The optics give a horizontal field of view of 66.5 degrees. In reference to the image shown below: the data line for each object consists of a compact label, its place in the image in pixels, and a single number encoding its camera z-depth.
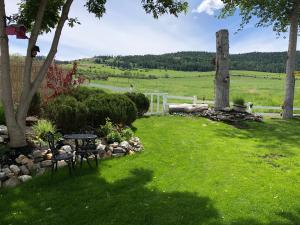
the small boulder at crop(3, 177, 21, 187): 5.23
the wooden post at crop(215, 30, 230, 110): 11.87
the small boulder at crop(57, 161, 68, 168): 5.87
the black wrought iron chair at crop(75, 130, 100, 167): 5.86
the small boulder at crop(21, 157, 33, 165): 5.71
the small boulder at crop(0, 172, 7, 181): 5.31
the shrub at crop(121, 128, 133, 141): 7.25
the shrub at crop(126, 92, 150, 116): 10.59
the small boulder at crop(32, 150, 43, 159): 5.92
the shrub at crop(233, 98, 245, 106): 11.98
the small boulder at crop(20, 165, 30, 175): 5.57
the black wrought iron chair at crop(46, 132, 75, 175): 5.40
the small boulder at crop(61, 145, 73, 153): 6.22
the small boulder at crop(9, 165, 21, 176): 5.49
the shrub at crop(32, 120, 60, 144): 6.46
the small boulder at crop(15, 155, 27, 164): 5.73
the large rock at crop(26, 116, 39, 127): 7.31
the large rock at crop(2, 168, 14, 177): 5.40
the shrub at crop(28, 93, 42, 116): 8.01
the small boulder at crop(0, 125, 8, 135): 6.33
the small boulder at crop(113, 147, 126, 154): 6.62
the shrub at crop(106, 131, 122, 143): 6.97
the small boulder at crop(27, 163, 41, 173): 5.67
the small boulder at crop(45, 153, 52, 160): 5.97
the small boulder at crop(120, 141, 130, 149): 6.79
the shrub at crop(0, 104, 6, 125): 6.81
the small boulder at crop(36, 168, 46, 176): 5.59
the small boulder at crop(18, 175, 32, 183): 5.36
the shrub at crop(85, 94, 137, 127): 7.59
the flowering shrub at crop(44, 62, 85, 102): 9.71
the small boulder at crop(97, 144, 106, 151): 6.52
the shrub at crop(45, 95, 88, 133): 6.93
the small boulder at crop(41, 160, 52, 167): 5.81
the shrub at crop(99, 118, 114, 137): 7.21
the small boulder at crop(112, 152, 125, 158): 6.56
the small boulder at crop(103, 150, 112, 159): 6.47
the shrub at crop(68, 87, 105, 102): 8.77
